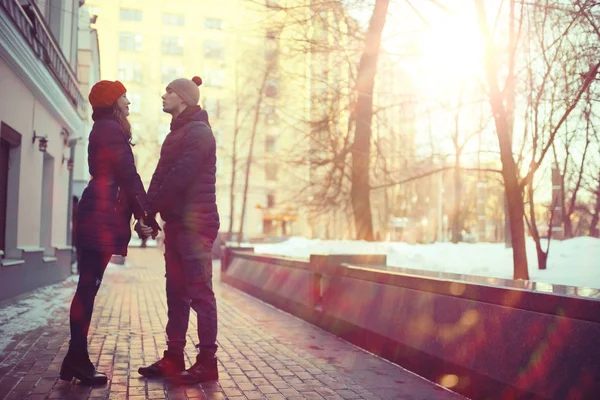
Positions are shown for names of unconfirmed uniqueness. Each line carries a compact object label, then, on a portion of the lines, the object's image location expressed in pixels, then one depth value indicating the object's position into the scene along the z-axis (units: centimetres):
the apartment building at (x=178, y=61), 6500
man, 498
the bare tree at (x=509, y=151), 932
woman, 472
